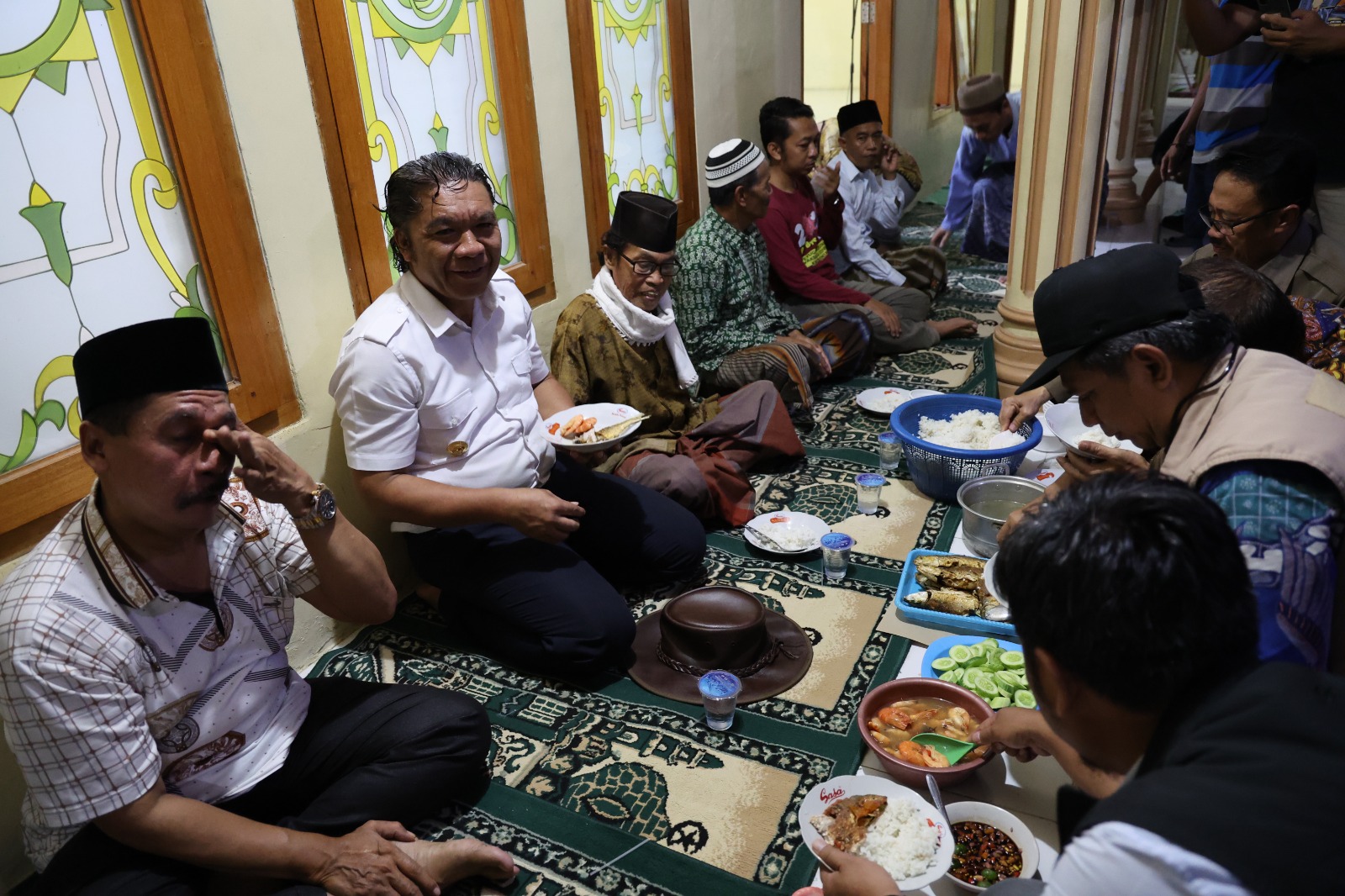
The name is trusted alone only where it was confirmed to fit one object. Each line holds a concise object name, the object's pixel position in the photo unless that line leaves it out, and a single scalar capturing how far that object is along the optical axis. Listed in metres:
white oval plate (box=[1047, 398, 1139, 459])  3.75
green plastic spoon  2.16
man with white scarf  3.58
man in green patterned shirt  4.28
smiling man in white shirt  2.66
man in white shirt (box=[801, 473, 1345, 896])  0.94
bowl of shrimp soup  2.13
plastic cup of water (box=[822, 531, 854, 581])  3.19
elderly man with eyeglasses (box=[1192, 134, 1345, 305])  2.96
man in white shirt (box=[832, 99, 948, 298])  5.86
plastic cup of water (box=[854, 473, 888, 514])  3.64
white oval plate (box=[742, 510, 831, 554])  3.47
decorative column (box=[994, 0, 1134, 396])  3.95
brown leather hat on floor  2.72
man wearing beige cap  6.68
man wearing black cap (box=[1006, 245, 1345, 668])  1.63
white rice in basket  3.63
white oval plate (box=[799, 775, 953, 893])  1.80
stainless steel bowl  3.25
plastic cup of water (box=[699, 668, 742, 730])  2.52
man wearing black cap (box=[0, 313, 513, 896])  1.67
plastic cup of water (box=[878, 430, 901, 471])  3.94
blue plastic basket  3.48
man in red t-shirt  4.98
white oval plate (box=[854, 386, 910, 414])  4.55
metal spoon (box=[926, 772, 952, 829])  1.99
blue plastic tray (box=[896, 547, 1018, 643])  2.78
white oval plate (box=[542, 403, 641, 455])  3.24
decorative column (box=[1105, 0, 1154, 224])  4.23
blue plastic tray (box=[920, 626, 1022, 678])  2.59
